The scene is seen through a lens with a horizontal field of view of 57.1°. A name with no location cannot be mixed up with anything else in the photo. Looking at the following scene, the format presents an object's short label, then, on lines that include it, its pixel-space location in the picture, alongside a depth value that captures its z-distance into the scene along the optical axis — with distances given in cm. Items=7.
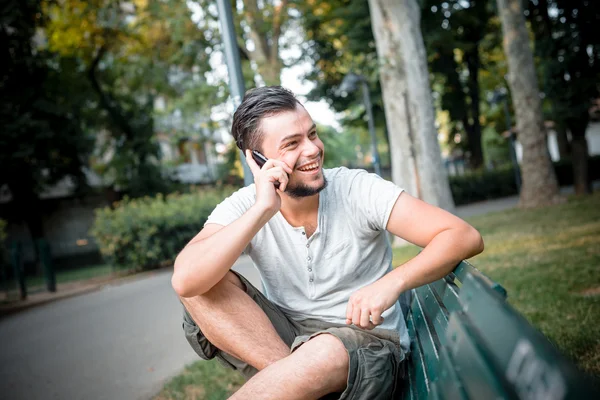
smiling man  217
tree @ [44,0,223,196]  2052
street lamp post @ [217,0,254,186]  530
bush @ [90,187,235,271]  1536
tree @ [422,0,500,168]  2091
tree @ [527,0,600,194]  1647
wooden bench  82
